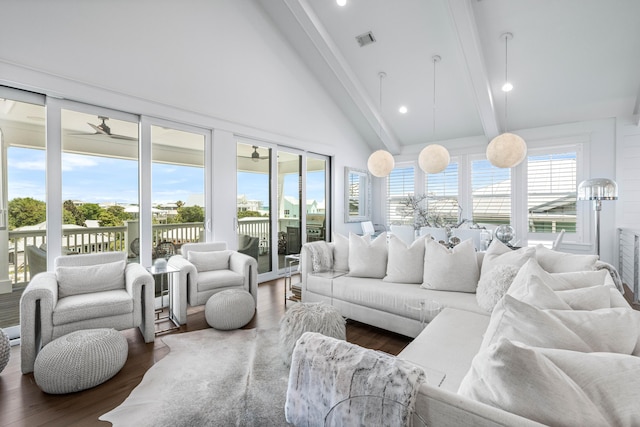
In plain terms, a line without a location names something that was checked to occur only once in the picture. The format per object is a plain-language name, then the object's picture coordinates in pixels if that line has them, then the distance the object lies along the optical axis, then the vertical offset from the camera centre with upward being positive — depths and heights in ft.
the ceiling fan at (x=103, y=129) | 10.98 +3.16
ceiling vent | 14.78 +8.72
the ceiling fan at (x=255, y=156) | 15.96 +3.11
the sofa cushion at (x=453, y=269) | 9.20 -1.76
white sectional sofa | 2.45 -1.52
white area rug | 5.76 -3.86
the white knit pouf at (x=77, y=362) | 6.40 -3.22
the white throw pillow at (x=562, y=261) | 7.29 -1.25
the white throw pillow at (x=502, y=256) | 8.11 -1.25
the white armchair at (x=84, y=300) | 7.37 -2.36
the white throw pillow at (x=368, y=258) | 11.01 -1.66
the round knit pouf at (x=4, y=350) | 7.04 -3.18
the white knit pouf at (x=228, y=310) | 9.73 -3.15
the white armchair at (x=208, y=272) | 10.50 -2.28
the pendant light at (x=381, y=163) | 15.76 +2.64
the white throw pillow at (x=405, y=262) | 10.19 -1.71
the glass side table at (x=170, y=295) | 10.14 -3.04
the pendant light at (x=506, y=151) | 11.89 +2.46
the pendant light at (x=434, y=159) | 14.40 +2.60
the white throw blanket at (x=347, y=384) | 2.92 -1.79
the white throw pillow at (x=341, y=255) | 12.16 -1.69
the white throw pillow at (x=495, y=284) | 7.39 -1.83
